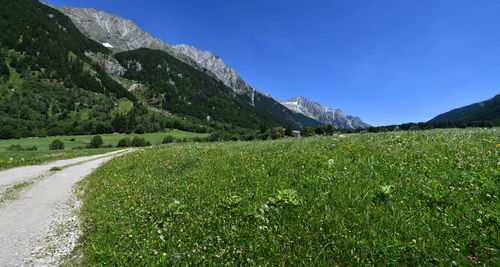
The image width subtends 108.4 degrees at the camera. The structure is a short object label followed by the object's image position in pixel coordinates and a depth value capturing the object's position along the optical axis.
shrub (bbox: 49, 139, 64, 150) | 69.03
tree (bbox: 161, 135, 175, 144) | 113.19
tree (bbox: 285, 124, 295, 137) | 88.82
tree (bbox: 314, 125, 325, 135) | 76.82
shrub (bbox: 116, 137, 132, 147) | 96.50
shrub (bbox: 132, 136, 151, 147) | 100.57
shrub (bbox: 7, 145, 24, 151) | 59.78
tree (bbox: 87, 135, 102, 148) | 87.81
